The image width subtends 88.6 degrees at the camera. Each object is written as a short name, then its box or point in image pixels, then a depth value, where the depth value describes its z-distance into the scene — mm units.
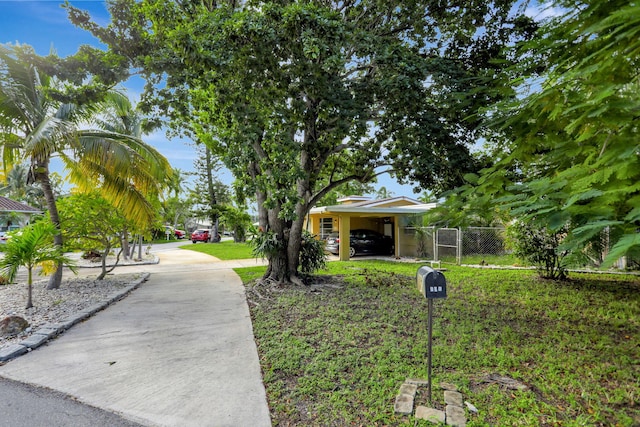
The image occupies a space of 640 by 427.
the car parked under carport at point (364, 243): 15422
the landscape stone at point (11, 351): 4011
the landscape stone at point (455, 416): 2668
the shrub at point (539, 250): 8438
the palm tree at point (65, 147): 7035
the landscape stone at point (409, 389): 3100
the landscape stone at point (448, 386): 3191
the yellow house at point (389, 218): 14404
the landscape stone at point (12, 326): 4762
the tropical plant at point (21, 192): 27811
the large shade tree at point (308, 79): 5652
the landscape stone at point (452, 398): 2949
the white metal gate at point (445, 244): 13070
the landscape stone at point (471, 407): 2845
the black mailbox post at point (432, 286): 3029
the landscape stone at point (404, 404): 2840
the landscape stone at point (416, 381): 3300
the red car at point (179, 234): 38841
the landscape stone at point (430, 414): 2705
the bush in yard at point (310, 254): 9195
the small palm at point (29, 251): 5895
